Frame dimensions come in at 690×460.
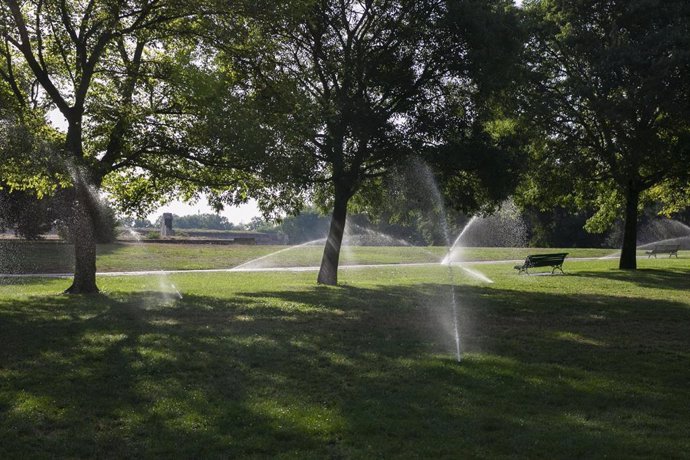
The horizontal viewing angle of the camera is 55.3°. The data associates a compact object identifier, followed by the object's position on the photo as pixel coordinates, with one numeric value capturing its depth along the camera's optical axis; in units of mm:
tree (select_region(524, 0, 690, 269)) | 22203
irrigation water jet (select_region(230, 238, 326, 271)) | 32859
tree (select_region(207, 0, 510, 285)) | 19812
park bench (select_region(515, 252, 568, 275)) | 26453
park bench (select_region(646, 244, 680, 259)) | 38531
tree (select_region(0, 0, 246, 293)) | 16562
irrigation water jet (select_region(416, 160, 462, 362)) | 17472
